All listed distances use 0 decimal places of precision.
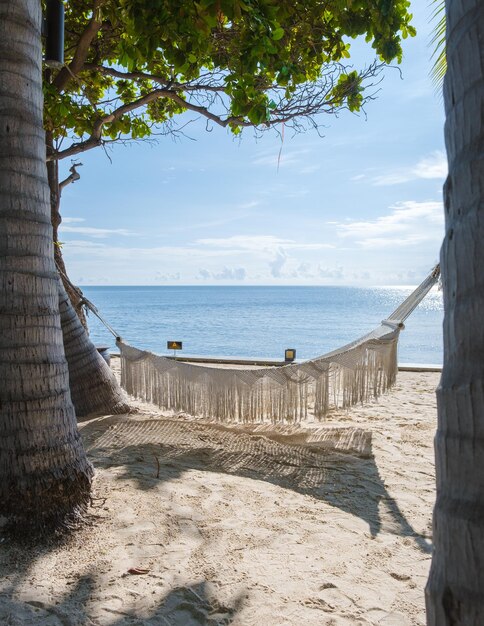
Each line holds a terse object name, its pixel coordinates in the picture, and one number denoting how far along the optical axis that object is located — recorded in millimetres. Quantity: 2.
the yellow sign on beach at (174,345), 5961
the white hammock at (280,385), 3045
